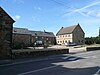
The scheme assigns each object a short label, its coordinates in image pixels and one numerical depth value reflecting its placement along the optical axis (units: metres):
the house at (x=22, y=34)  29.24
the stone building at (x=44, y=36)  34.71
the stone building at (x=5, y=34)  9.53
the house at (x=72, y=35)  35.39
